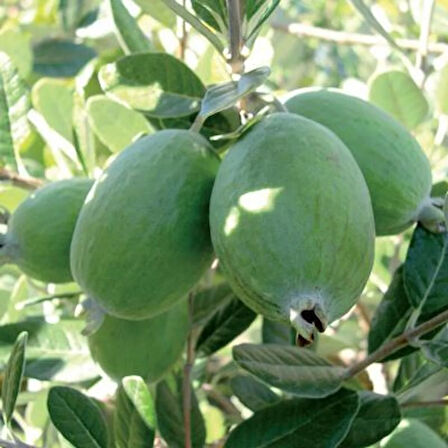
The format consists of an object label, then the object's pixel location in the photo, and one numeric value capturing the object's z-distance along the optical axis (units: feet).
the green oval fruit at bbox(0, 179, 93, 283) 1.50
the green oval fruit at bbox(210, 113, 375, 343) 1.26
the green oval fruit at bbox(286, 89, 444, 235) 1.44
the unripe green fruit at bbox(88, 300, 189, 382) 1.52
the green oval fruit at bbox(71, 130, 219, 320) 1.36
